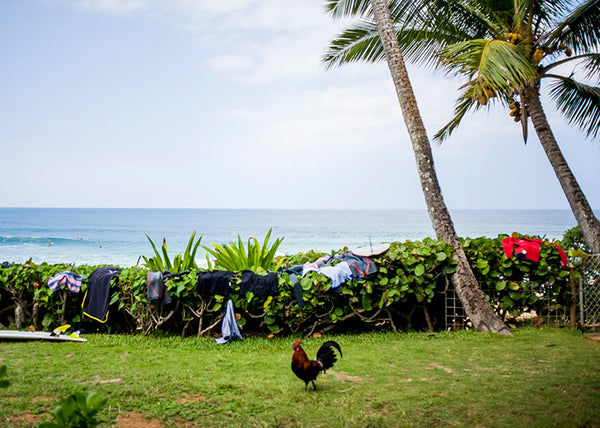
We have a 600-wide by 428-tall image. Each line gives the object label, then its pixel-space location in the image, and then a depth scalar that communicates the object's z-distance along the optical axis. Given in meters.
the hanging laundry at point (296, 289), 6.10
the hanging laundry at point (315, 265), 6.25
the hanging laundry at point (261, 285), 6.10
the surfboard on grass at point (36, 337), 6.16
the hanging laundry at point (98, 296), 6.61
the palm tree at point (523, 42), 7.82
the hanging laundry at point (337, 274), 6.04
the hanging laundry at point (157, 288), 6.23
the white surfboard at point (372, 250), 6.40
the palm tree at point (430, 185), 6.14
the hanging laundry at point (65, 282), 6.74
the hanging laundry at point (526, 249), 6.27
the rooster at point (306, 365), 3.72
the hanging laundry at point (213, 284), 6.19
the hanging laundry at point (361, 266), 6.15
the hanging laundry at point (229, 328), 6.08
